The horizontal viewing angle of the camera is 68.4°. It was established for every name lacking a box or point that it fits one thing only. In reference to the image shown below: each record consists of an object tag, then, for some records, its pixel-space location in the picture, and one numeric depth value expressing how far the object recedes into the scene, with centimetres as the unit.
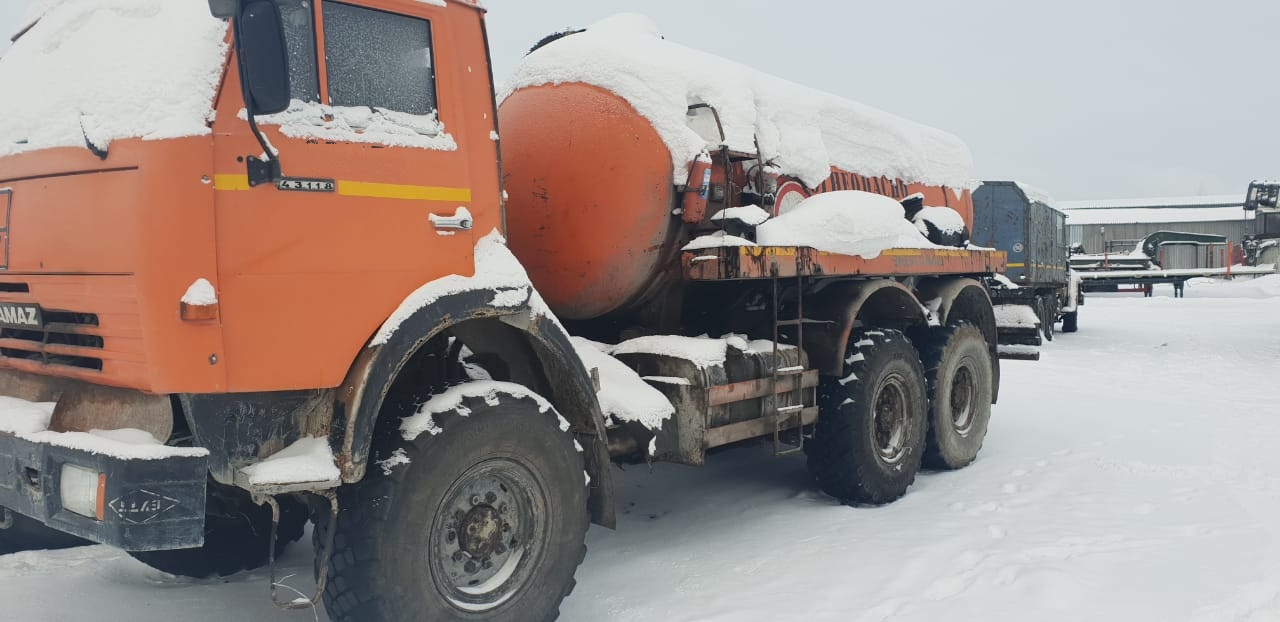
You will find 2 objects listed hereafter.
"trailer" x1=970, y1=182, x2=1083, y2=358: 1958
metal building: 5494
